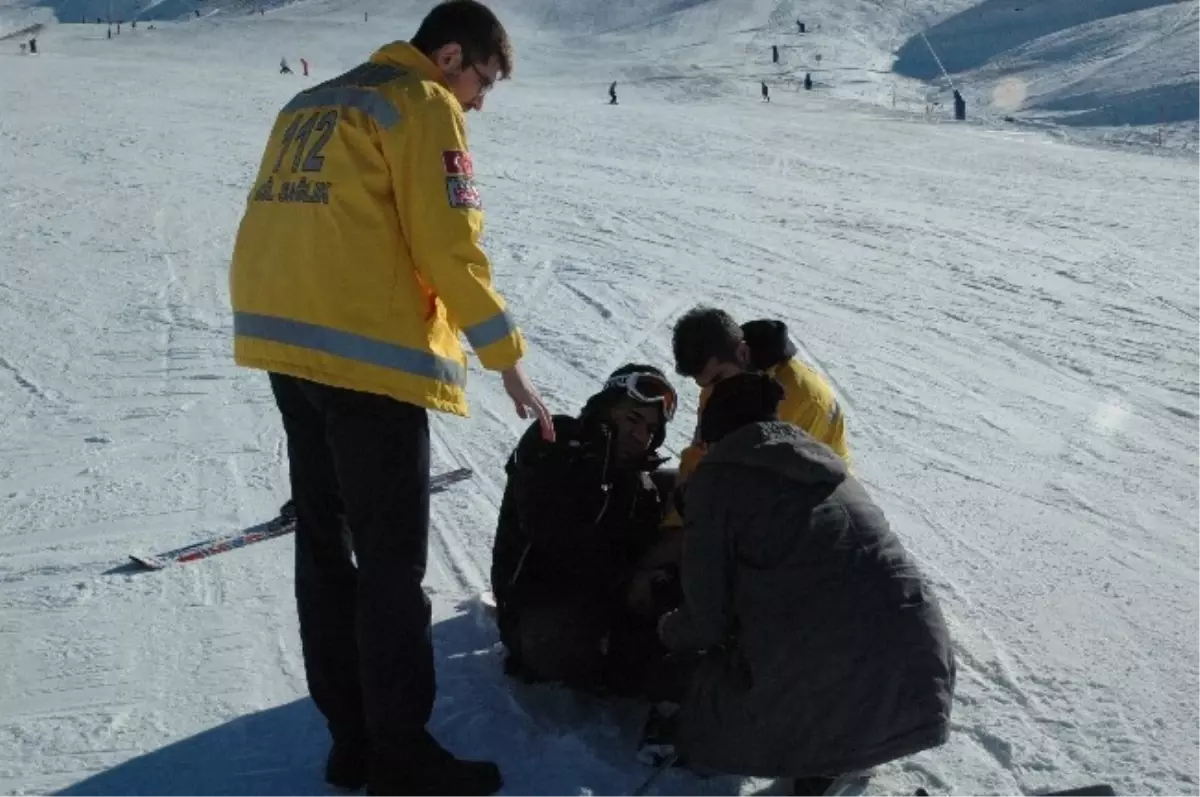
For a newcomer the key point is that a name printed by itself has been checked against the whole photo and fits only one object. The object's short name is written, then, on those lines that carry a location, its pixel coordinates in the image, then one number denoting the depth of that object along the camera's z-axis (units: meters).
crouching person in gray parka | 2.81
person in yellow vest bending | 3.54
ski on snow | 4.53
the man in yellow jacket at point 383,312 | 2.69
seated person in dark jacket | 3.48
